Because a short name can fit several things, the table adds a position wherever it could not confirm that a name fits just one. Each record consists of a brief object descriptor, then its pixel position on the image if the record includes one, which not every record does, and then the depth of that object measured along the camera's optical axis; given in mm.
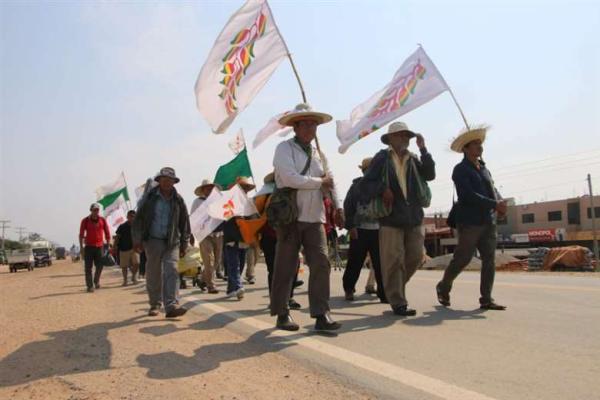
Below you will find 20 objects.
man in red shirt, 11492
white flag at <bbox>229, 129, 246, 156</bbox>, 12211
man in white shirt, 4926
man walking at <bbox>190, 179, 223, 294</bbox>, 9430
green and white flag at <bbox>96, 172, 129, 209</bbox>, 21469
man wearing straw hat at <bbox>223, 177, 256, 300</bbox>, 8219
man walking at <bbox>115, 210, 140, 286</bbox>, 13805
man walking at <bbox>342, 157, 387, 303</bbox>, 7149
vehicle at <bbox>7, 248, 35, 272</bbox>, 44781
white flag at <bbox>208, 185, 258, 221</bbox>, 8141
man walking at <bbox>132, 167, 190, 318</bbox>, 6457
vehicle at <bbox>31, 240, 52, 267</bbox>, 55562
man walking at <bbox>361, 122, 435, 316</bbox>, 5777
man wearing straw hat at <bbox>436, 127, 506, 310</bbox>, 6074
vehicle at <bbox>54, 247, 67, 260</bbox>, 97750
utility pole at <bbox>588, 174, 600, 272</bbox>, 51019
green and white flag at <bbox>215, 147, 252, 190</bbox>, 10453
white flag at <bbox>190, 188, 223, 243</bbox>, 8698
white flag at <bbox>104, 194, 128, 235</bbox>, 20344
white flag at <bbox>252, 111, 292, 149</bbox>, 10654
